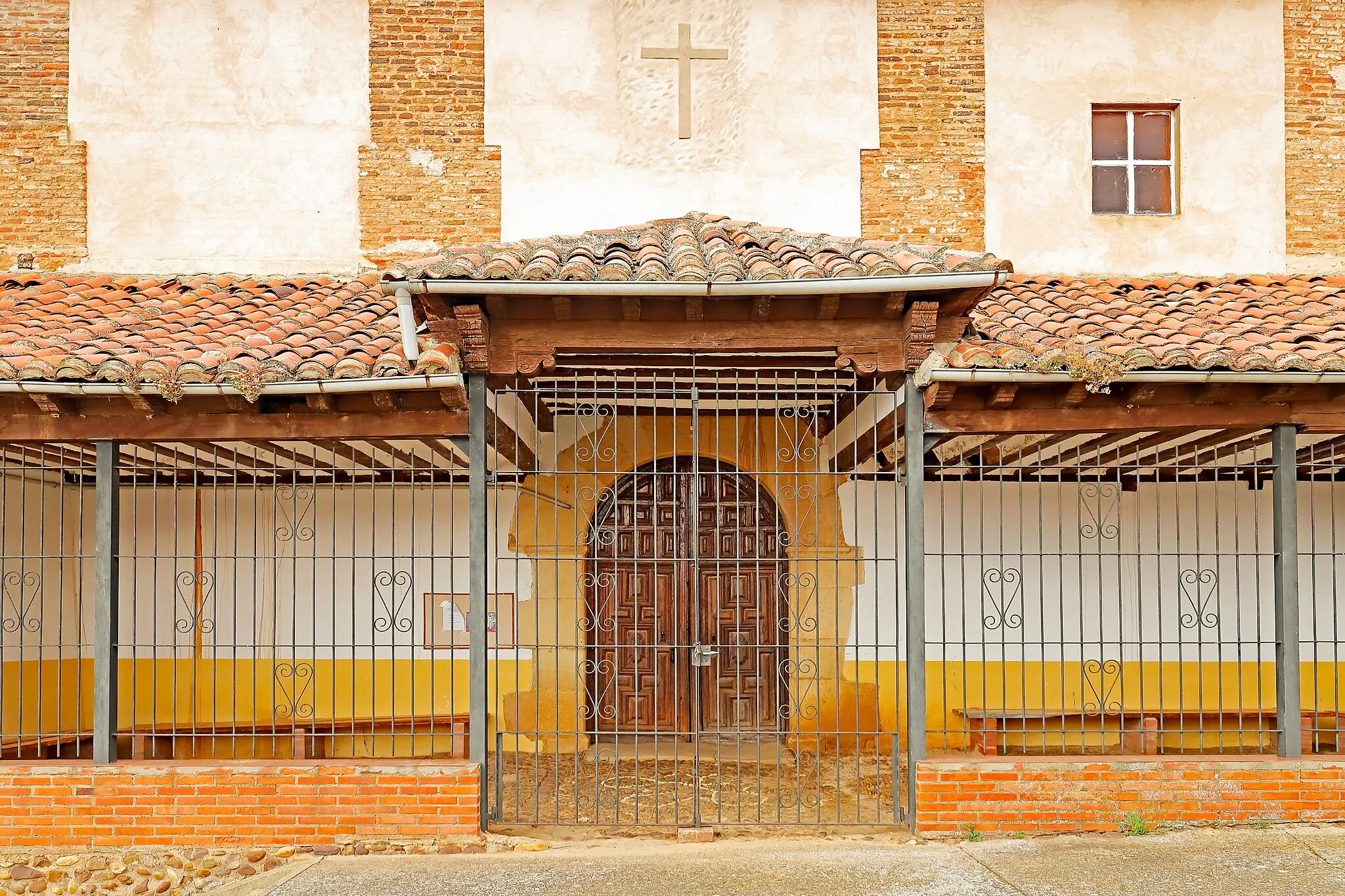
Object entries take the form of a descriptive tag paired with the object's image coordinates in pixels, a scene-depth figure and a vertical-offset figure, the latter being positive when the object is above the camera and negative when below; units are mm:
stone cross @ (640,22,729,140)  9266 +3520
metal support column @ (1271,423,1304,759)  6348 -656
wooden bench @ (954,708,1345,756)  7922 -1902
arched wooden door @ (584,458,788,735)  9219 -1005
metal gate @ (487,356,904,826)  8938 -872
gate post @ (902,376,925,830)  6316 -425
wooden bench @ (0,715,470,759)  7941 -1887
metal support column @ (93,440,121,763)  6316 -593
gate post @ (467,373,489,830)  6191 -473
